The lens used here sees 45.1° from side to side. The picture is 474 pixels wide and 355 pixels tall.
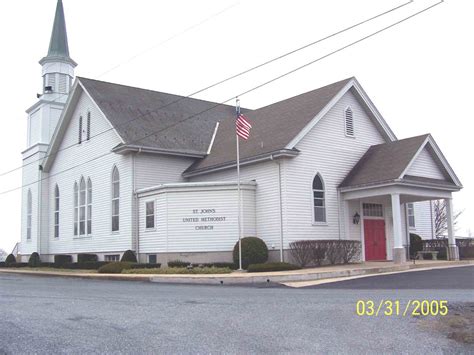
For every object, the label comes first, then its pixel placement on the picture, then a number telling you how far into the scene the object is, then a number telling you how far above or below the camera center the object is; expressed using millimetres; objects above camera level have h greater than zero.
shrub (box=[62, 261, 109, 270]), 29688 -950
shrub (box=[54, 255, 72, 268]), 33619 -721
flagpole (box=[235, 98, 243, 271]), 24538 +1324
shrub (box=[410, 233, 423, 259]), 31031 -350
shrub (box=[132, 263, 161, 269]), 25891 -918
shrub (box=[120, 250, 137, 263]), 28516 -540
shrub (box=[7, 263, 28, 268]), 38250 -1063
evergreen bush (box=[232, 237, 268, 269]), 24578 -380
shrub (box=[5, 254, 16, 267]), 40297 -763
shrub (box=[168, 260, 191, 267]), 25844 -863
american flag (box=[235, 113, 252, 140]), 25078 +5026
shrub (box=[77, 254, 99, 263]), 32281 -601
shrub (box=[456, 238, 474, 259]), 31672 -660
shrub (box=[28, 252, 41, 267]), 37250 -749
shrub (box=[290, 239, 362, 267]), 24844 -454
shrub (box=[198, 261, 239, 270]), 24812 -932
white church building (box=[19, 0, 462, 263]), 26312 +3392
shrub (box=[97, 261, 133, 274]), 25719 -939
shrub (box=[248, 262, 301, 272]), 22766 -974
